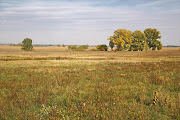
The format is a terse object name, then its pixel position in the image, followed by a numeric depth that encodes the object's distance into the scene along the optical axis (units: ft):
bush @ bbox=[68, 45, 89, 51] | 500.25
